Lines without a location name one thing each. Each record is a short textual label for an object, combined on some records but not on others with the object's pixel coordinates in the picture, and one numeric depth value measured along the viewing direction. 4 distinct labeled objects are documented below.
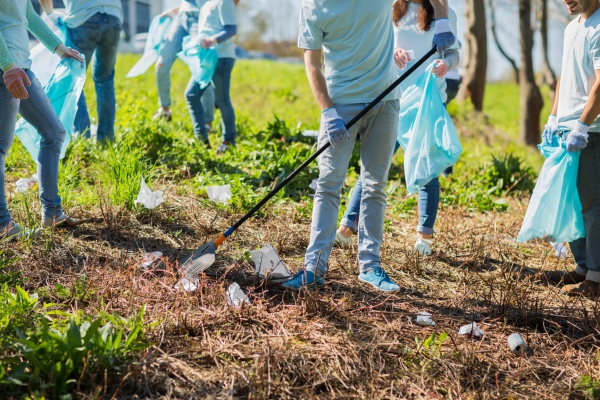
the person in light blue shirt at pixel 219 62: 5.86
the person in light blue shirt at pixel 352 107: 3.16
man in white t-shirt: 3.47
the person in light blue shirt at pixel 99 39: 5.12
